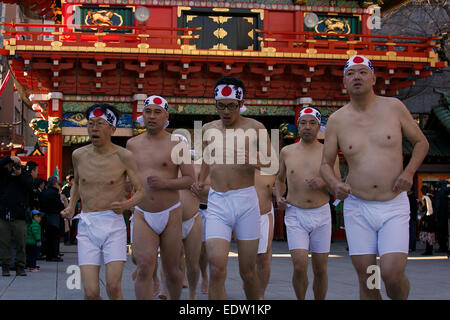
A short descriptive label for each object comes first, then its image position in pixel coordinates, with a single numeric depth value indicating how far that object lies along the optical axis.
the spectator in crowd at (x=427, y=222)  14.90
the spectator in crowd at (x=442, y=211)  14.94
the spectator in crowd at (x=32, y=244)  11.11
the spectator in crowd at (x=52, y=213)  12.79
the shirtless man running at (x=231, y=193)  5.76
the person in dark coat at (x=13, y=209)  10.24
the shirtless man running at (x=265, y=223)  7.34
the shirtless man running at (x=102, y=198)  5.54
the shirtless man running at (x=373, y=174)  4.99
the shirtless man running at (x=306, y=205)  6.84
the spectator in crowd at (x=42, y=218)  12.61
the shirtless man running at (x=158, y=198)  6.10
